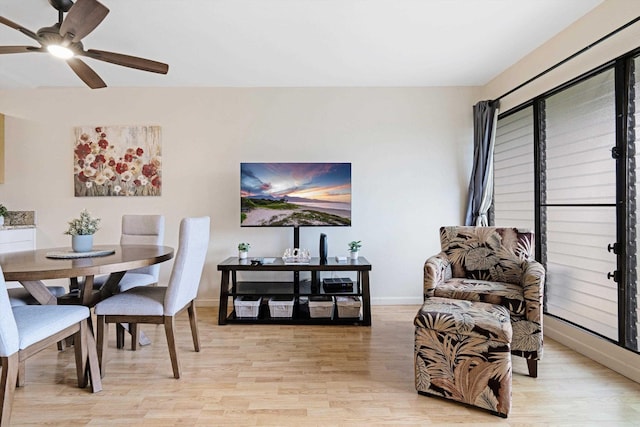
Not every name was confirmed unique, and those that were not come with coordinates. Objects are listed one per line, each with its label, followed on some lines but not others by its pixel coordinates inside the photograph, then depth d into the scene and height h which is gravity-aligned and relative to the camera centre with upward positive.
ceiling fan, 1.84 +1.02
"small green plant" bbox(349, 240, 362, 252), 3.45 -0.30
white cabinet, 3.40 -0.24
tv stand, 3.21 -0.71
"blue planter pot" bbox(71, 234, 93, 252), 2.36 -0.18
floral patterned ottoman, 1.77 -0.73
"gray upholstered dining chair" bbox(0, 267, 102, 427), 1.55 -0.60
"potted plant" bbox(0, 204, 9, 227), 3.64 +0.03
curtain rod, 2.12 +1.15
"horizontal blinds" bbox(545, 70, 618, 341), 2.37 +0.10
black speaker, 3.42 -0.31
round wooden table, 1.76 -0.27
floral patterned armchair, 2.13 -0.43
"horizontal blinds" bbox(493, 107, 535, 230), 3.19 +0.43
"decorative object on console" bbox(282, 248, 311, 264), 3.45 -0.40
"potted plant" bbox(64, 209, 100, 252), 2.36 -0.12
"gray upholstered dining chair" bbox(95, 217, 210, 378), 2.13 -0.55
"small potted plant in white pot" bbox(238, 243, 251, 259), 3.43 -0.34
